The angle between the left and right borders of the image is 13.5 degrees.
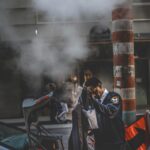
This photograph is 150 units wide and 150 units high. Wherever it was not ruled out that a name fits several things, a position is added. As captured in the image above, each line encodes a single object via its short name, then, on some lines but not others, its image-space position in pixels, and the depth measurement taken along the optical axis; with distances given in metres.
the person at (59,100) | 8.85
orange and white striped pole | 7.67
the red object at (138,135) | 6.33
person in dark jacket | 6.20
